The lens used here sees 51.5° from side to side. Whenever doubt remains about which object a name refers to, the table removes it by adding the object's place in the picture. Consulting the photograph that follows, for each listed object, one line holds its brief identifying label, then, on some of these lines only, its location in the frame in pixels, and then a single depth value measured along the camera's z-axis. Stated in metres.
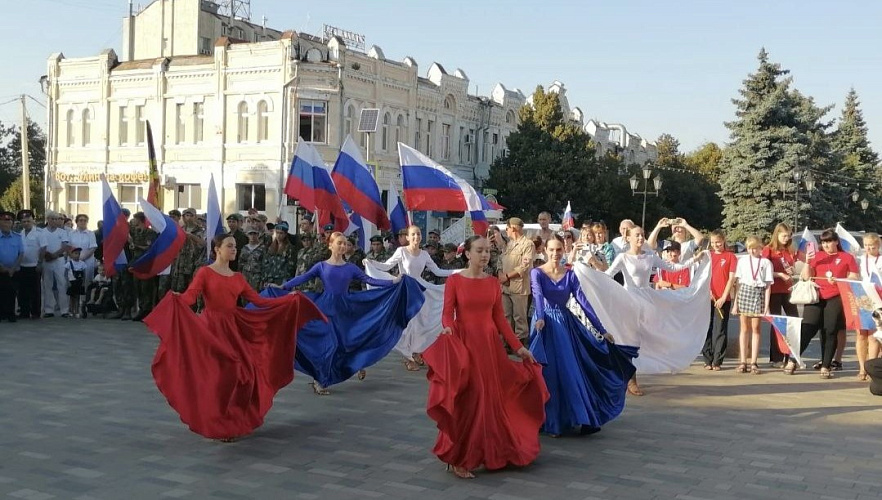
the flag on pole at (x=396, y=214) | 17.91
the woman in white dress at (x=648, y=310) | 10.94
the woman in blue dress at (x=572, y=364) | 8.45
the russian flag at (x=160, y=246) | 15.38
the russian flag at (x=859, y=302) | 12.29
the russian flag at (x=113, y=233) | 16.94
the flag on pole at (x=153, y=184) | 18.70
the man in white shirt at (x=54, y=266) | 18.47
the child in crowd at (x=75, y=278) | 18.70
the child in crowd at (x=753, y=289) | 13.15
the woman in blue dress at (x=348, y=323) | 10.47
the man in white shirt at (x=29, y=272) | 17.86
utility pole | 39.97
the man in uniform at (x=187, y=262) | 16.73
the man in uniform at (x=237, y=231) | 16.34
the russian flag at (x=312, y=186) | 15.80
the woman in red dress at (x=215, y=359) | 7.96
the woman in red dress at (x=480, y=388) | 7.02
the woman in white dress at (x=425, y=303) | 12.77
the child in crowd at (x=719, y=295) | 13.50
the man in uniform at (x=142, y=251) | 17.91
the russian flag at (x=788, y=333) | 12.83
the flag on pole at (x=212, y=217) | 14.23
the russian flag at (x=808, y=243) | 14.39
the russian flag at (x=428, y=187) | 15.73
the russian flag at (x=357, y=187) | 15.95
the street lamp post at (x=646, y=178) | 39.73
